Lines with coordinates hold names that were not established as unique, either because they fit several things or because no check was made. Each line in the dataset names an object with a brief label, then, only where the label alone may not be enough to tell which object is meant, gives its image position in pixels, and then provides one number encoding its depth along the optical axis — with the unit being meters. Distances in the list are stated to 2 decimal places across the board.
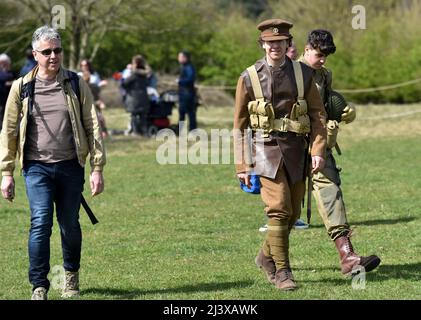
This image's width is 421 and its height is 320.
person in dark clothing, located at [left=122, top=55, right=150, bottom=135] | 22.89
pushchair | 23.50
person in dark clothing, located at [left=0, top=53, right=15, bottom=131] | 21.95
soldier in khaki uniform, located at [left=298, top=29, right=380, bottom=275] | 8.29
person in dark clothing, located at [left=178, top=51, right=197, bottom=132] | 23.58
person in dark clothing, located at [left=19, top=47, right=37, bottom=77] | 21.09
